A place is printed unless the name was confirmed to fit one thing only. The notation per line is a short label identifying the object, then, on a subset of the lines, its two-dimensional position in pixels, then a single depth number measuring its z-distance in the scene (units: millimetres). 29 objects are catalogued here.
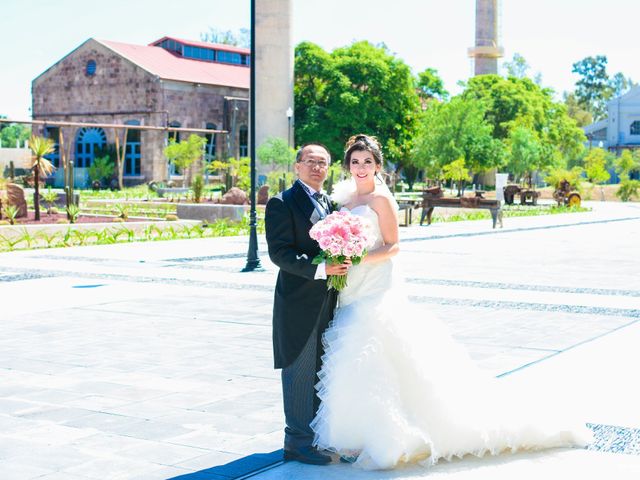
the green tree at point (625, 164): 69938
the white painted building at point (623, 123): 89562
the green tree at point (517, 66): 124188
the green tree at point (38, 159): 23328
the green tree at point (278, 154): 42719
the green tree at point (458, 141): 47500
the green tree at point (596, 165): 62900
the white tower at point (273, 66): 53094
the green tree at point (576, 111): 125125
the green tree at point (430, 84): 68375
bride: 5113
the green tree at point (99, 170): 50875
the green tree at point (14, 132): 138425
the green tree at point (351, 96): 57688
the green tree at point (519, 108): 64000
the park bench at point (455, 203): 28484
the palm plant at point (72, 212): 22953
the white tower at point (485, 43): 76250
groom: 5281
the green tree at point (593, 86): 133125
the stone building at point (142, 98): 54844
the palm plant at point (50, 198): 26016
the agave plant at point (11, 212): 22059
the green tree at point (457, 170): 41594
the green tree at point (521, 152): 54312
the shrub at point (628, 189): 60531
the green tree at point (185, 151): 45844
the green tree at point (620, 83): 141375
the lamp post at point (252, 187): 15508
